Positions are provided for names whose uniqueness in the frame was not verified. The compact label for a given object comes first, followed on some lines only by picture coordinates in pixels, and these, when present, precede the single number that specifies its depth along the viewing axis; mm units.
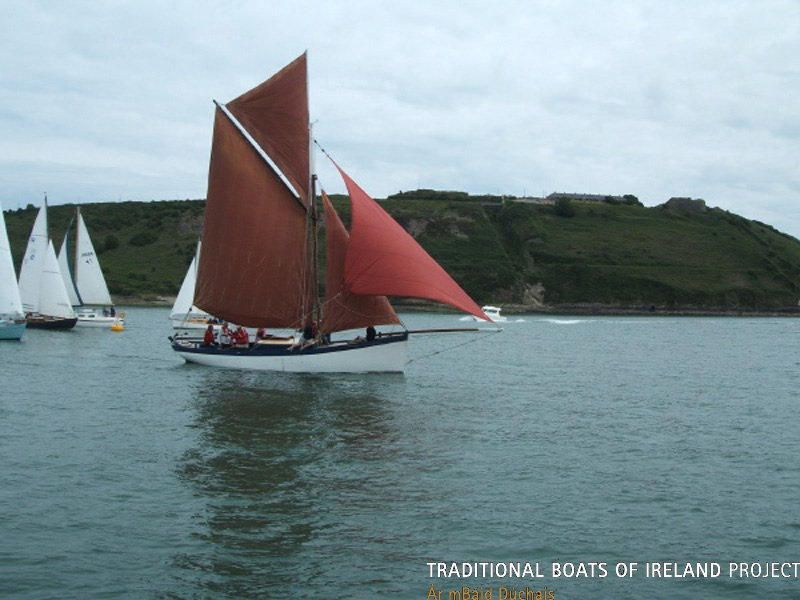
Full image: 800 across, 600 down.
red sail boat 40062
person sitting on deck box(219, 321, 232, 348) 44062
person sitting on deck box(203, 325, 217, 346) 44500
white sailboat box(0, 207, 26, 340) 52594
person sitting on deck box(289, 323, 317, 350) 41188
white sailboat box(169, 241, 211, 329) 74938
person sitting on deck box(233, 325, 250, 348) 44031
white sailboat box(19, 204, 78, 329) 68562
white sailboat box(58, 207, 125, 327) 78688
